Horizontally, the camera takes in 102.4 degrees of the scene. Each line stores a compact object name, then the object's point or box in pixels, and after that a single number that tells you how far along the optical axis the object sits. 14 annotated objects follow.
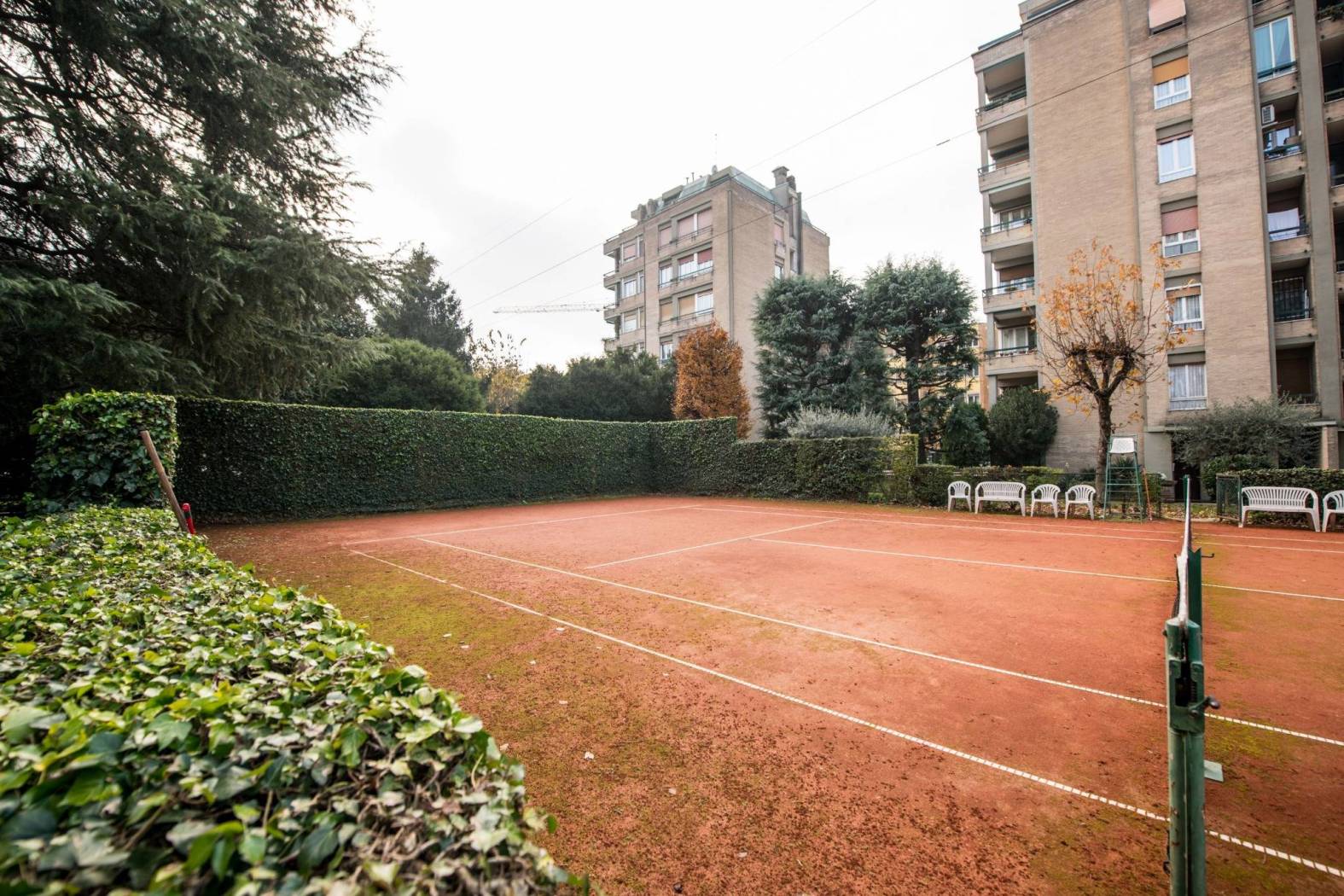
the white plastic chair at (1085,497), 13.37
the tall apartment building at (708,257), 34.00
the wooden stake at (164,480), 6.60
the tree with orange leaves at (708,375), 26.55
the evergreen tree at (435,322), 35.12
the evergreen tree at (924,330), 21.98
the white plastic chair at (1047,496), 13.64
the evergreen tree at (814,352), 23.39
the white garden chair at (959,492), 15.05
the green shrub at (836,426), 18.38
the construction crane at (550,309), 74.44
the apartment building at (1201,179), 18.56
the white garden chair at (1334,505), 10.77
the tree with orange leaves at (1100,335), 13.46
